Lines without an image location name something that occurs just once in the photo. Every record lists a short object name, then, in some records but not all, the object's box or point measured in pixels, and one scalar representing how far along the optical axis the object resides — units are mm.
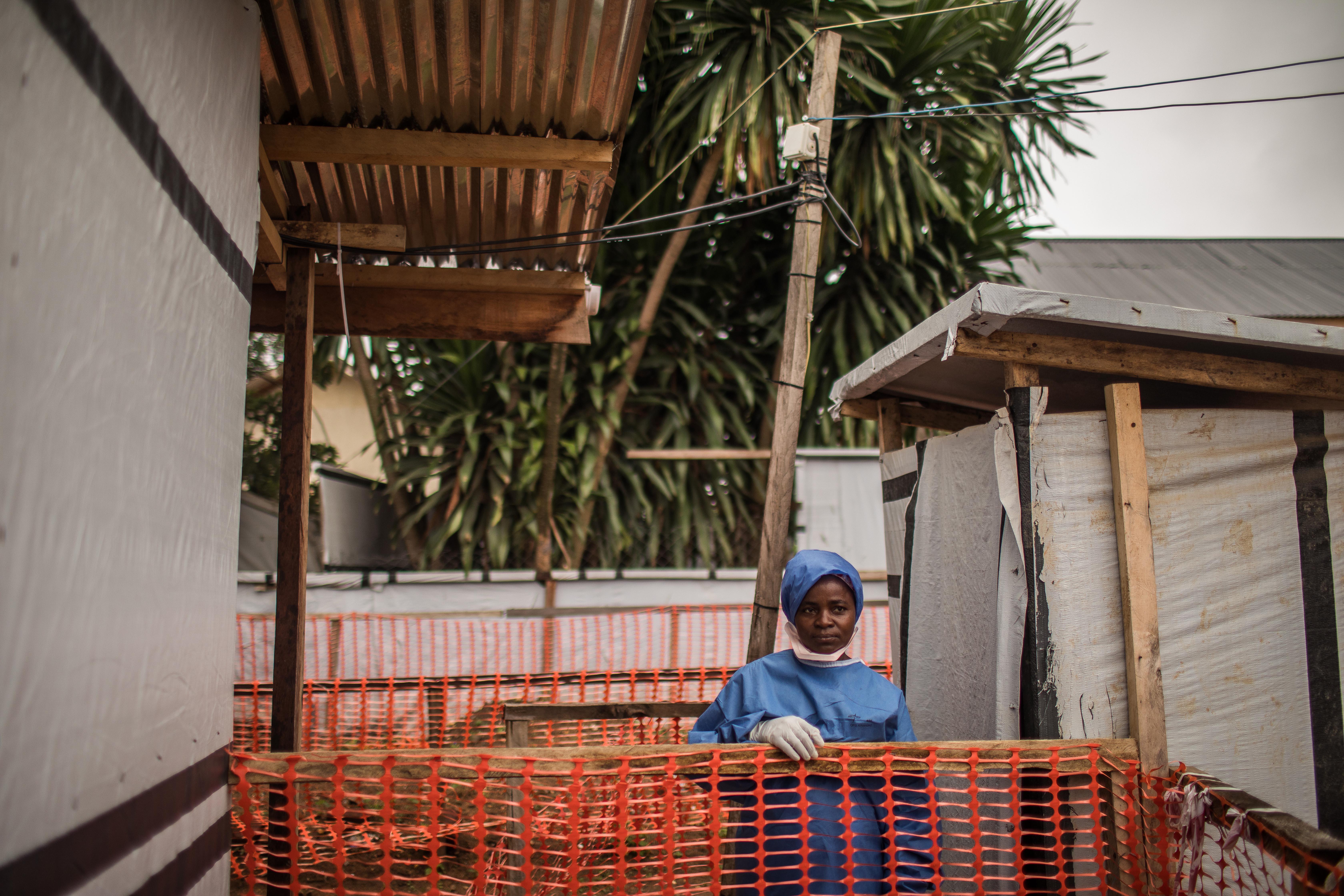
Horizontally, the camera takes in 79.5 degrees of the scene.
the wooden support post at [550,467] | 6324
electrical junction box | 3672
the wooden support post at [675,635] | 6047
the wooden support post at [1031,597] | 2328
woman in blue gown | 2031
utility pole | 3445
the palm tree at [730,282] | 6852
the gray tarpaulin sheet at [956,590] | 2484
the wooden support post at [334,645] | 5785
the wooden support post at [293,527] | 2689
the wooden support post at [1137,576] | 2248
